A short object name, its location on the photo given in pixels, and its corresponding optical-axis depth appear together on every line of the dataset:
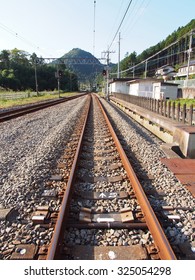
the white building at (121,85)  47.78
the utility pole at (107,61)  40.12
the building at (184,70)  77.81
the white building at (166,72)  96.41
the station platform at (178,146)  4.86
